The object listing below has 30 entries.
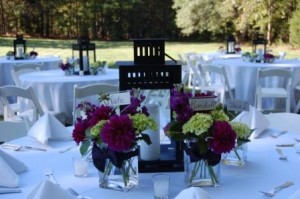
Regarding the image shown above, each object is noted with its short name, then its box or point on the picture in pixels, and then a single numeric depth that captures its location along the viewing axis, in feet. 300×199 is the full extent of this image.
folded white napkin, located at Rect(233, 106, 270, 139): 8.50
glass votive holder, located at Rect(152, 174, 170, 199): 5.50
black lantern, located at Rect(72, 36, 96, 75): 16.83
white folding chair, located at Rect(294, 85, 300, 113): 20.48
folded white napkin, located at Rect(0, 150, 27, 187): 5.92
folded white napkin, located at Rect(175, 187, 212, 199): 4.66
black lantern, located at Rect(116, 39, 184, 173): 6.43
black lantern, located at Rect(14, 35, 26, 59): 24.40
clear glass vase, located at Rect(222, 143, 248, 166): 6.75
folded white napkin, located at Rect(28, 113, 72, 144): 8.17
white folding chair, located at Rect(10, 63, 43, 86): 19.12
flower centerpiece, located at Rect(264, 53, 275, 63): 22.00
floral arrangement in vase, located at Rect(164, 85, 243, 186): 5.50
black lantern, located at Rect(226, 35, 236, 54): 28.52
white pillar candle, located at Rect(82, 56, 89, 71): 17.20
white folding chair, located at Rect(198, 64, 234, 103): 20.37
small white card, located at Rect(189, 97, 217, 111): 5.78
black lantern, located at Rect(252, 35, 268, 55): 22.74
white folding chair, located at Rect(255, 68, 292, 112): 18.86
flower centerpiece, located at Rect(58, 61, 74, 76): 17.66
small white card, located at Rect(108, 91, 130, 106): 6.03
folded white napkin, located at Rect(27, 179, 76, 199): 4.81
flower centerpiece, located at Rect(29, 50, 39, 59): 25.23
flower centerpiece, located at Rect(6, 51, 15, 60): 25.22
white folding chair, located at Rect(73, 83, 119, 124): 13.70
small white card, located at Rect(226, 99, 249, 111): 7.29
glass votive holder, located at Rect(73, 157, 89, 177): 6.37
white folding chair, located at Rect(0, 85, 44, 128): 14.03
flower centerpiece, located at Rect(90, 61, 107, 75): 17.49
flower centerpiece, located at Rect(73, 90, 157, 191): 5.37
